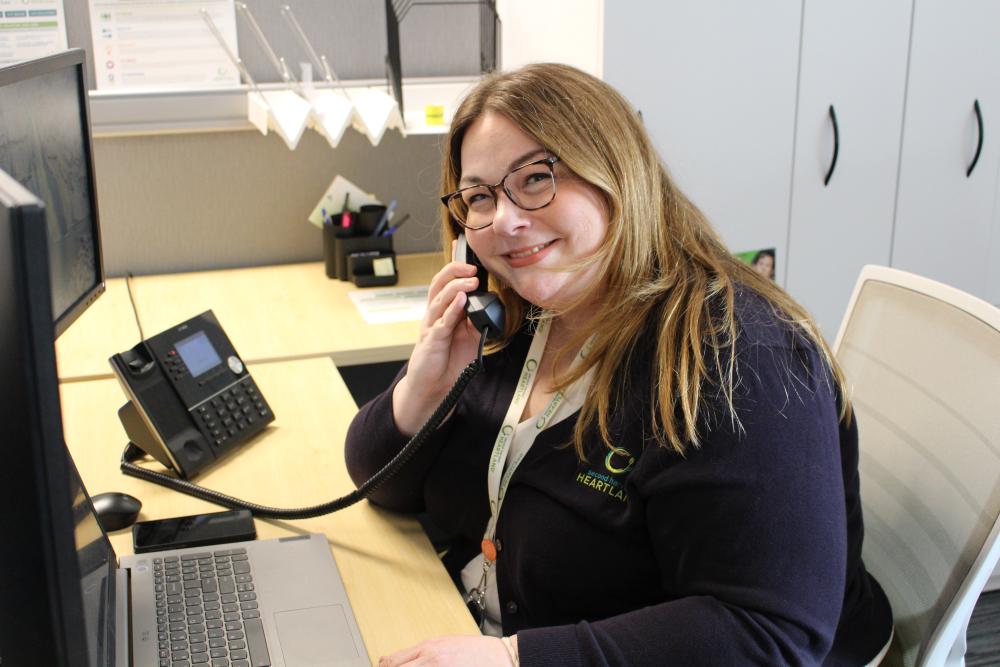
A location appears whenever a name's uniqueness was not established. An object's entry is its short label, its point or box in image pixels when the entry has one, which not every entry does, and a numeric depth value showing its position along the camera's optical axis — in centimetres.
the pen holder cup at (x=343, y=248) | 214
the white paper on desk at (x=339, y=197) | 229
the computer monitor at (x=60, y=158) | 94
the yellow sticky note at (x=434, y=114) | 207
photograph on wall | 225
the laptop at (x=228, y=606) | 89
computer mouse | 113
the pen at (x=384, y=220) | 217
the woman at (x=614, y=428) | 90
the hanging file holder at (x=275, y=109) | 191
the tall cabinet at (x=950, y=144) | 220
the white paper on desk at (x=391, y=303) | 192
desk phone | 127
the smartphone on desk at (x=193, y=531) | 108
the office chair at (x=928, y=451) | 107
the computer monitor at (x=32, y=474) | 47
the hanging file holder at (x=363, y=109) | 196
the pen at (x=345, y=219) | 221
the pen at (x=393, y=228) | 217
